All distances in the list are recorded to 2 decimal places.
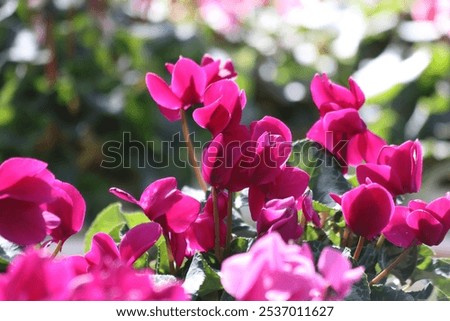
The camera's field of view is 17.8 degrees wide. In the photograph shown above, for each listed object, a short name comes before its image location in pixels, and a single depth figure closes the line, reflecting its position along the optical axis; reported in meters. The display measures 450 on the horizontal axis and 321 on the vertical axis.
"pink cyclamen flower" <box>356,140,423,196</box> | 0.95
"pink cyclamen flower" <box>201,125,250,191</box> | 0.92
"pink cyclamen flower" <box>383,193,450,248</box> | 0.91
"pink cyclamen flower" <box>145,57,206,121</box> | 1.00
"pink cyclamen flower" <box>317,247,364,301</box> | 0.80
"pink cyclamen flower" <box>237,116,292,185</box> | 0.91
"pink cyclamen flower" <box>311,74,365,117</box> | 1.02
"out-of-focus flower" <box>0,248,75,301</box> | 0.74
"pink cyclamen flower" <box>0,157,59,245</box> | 0.87
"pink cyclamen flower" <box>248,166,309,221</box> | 0.94
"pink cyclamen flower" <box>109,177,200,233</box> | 0.92
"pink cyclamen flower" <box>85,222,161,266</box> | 0.89
